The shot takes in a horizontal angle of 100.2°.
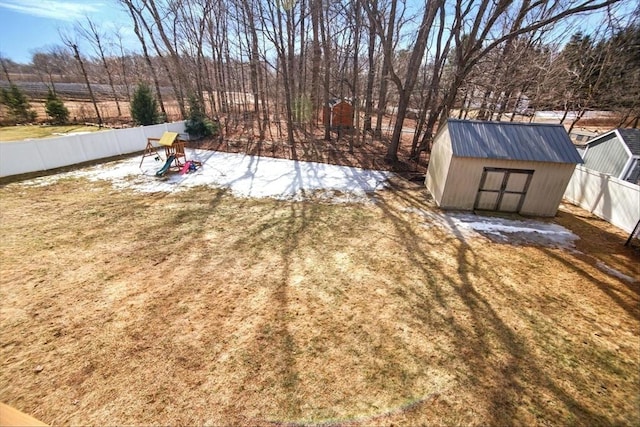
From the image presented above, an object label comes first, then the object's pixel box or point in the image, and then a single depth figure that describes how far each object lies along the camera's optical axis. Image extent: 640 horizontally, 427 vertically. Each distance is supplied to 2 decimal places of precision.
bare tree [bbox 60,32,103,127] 18.35
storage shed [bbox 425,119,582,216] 7.38
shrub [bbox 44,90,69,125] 18.00
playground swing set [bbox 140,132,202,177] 10.37
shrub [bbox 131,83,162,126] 15.14
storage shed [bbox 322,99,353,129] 19.42
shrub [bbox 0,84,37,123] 17.64
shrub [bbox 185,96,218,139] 15.71
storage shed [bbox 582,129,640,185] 8.94
